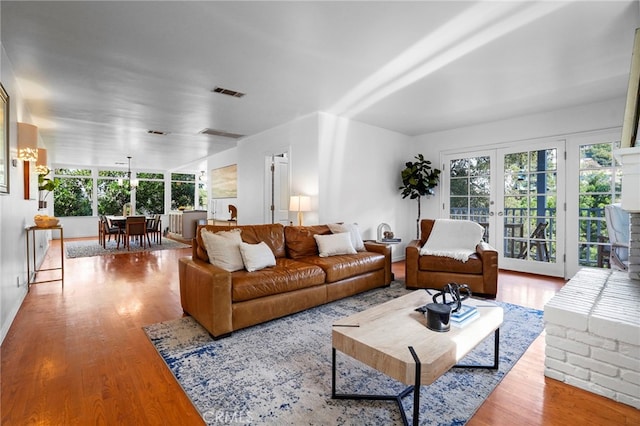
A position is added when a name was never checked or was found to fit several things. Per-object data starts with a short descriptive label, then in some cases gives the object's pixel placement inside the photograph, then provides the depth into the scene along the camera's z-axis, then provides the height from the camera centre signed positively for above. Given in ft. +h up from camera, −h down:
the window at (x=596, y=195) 13.69 +0.67
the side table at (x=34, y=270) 12.54 -2.85
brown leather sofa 8.17 -2.22
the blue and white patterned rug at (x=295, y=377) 5.32 -3.51
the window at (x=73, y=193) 32.55 +1.65
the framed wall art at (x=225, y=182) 24.97 +2.34
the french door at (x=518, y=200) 15.28 +0.53
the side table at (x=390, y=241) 15.63 -1.62
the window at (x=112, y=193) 34.65 +1.81
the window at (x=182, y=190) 38.90 +2.41
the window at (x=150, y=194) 36.78 +1.82
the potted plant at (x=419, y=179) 18.69 +1.88
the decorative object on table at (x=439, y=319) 5.57 -1.99
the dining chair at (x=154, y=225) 26.18 -1.43
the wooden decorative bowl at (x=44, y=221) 13.19 -0.55
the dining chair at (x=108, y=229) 24.82 -1.65
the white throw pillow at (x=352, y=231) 13.29 -0.96
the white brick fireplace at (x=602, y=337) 5.75 -2.53
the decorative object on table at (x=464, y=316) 5.86 -2.10
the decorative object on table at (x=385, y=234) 15.97 -1.39
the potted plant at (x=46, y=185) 15.78 +1.32
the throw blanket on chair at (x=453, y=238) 12.42 -1.23
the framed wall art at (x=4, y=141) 8.30 +1.89
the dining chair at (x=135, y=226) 23.89 -1.39
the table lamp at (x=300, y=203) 15.51 +0.31
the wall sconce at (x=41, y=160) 14.05 +2.23
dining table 25.20 -1.10
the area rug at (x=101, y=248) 22.12 -3.14
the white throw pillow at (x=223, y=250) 9.34 -1.29
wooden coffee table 4.56 -2.22
